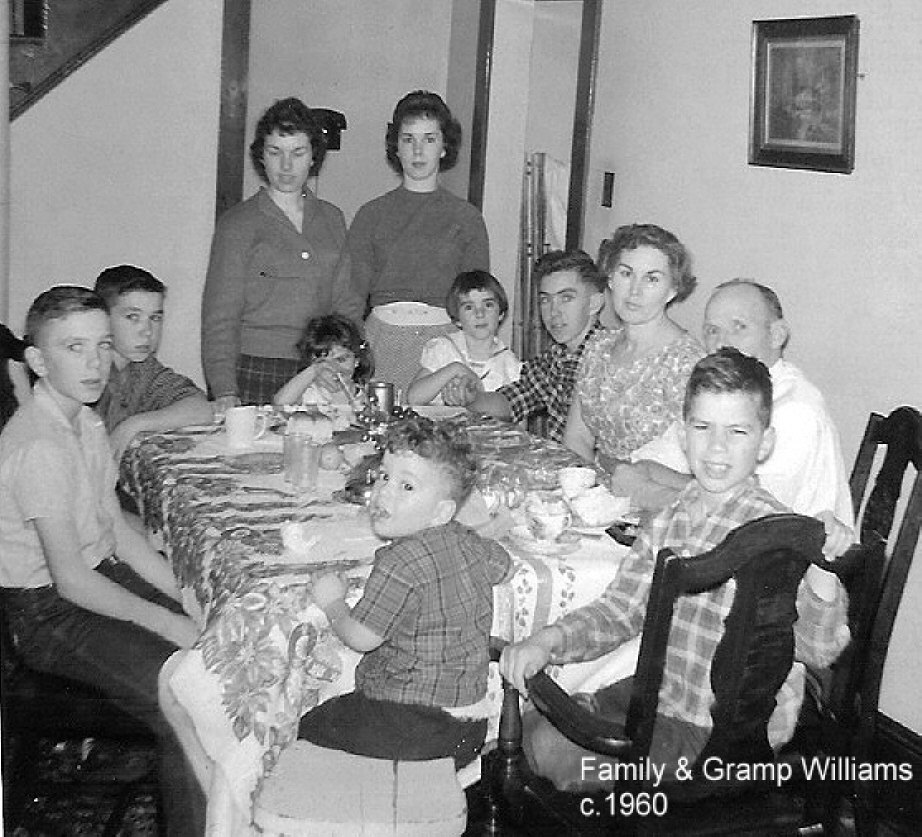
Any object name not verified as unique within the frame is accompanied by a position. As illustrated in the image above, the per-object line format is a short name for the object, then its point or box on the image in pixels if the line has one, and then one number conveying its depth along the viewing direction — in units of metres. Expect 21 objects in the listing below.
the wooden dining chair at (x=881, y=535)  2.32
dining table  2.14
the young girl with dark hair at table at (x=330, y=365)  3.57
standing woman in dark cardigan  3.95
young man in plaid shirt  3.75
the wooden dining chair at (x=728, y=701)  1.90
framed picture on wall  3.46
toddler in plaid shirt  2.09
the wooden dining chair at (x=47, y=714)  2.42
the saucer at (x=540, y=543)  2.45
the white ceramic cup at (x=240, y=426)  3.11
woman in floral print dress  3.10
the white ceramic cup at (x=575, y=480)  2.76
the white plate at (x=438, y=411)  3.58
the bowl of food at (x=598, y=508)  2.62
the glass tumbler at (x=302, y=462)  2.78
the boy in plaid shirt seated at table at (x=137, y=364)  3.37
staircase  4.53
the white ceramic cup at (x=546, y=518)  2.49
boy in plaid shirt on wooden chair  2.18
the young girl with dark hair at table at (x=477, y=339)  3.95
